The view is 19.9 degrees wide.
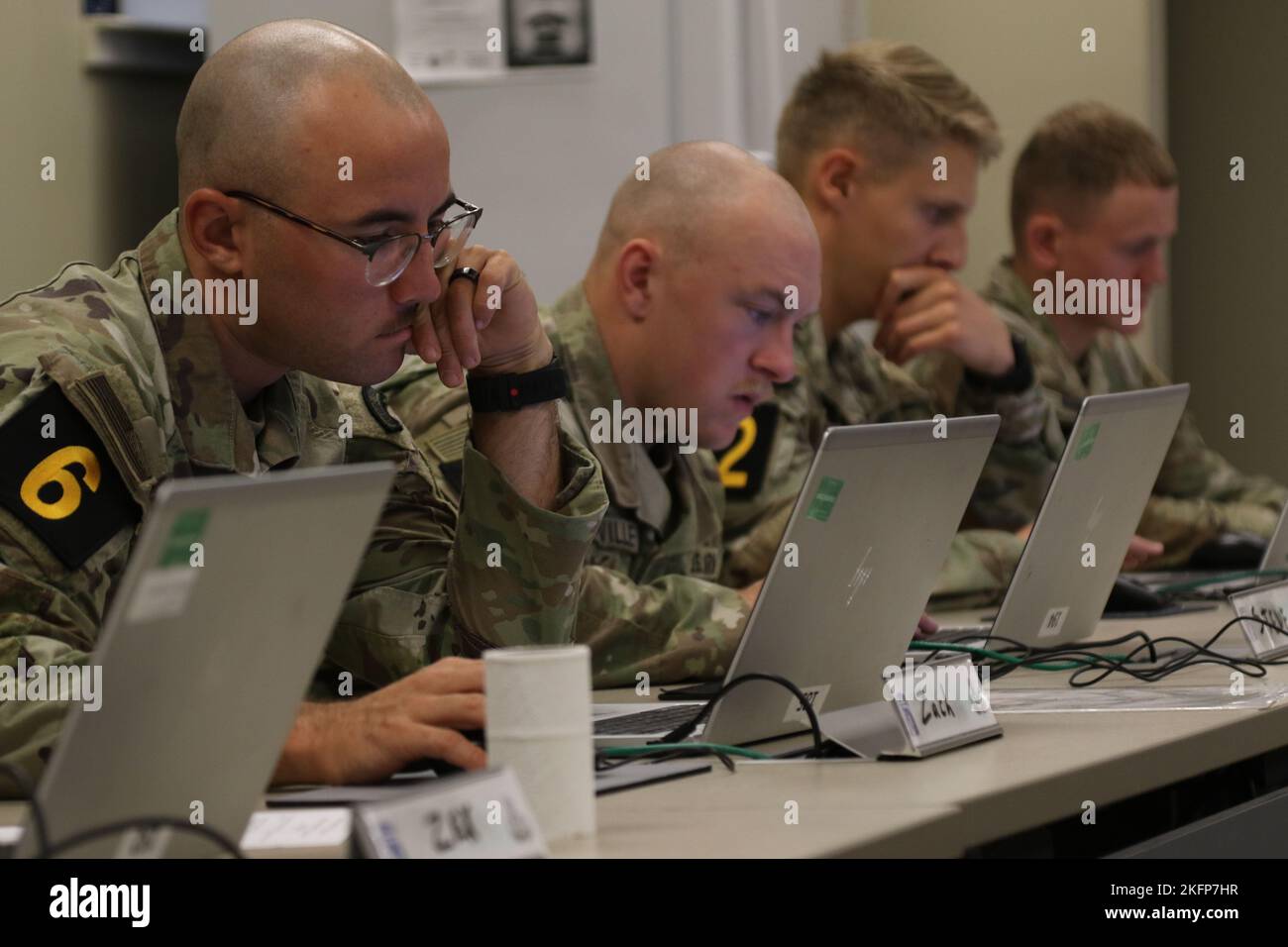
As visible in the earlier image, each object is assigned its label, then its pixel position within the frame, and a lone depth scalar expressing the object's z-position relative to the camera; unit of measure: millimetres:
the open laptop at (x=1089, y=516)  2770
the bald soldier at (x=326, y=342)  2485
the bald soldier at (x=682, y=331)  3116
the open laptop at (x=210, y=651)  1904
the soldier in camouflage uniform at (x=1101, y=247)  4584
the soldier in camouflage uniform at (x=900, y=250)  3846
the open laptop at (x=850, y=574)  2337
